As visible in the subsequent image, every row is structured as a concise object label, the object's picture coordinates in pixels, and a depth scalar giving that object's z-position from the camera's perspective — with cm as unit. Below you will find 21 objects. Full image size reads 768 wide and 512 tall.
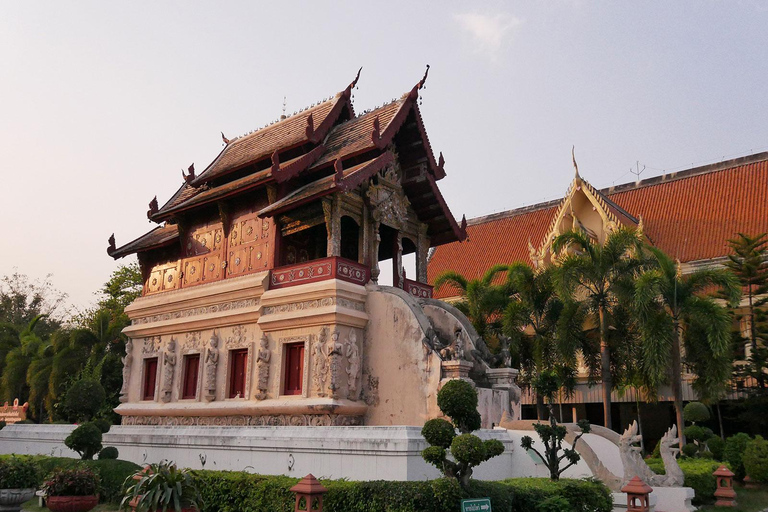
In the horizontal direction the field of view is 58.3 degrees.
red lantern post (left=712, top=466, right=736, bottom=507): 1303
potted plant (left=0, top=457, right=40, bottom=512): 973
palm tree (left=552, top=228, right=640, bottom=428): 1817
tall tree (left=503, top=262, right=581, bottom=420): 1922
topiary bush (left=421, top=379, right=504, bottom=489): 750
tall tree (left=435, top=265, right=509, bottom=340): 2014
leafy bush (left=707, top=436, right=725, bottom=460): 1692
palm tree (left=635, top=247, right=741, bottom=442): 1673
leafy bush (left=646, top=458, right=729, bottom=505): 1288
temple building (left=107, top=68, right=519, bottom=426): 1463
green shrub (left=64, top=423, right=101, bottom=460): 1305
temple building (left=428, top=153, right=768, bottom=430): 2528
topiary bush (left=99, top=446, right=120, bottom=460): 1330
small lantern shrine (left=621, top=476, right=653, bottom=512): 976
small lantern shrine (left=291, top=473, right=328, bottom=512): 828
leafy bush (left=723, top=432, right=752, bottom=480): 1570
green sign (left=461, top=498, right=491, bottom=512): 732
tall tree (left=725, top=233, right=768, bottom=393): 2020
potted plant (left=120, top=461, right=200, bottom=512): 877
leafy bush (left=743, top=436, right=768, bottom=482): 1508
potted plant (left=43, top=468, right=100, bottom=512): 970
